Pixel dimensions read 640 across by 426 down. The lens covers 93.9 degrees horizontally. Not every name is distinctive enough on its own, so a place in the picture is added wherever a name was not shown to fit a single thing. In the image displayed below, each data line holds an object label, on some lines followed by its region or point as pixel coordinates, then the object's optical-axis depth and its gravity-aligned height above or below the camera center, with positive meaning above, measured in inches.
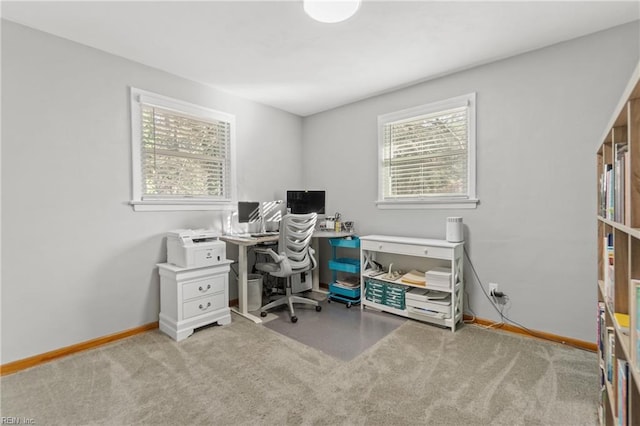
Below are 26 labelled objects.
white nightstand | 106.3 -31.9
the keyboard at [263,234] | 136.0 -10.2
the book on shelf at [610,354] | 49.7 -25.2
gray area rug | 99.2 -44.2
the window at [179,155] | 113.0 +24.4
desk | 121.8 -22.6
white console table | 110.3 -22.2
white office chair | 123.3 -16.6
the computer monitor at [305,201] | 155.4 +5.7
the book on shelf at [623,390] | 41.7 -26.0
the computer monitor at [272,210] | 153.4 +1.2
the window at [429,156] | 120.0 +24.3
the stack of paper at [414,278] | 120.1 -27.4
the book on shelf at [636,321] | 32.7 -12.5
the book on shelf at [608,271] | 51.3 -11.2
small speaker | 114.6 -7.3
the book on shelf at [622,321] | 41.3 -16.4
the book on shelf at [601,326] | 59.5 -24.1
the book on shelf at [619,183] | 41.5 +3.9
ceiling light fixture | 76.2 +53.1
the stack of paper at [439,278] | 111.0 -25.4
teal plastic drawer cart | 140.5 -34.0
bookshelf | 36.3 -8.6
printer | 109.3 -13.5
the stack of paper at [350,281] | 143.8 -34.5
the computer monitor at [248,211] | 139.1 +0.6
